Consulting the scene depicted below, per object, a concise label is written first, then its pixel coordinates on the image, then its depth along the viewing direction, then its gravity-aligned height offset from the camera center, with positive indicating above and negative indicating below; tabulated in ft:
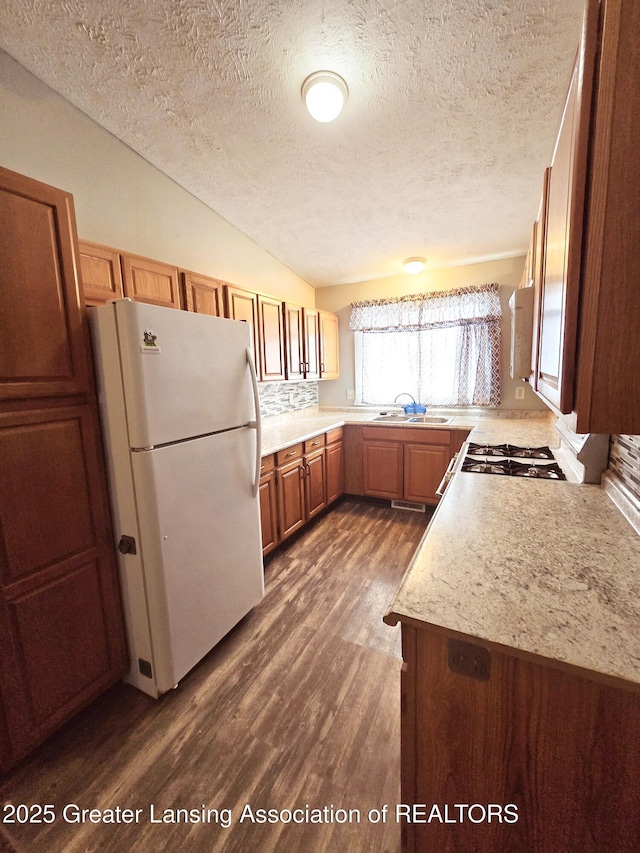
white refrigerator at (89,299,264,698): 4.23 -1.19
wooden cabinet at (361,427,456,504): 10.12 -2.61
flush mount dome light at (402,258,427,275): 10.59 +3.49
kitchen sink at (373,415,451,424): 11.15 -1.41
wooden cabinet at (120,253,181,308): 5.51 +1.78
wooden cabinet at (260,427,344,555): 7.85 -2.77
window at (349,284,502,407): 10.87 +0.99
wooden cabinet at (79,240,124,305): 4.93 +1.69
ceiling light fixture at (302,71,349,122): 4.59 +3.90
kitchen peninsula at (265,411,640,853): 2.03 -2.05
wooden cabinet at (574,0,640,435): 1.86 +0.72
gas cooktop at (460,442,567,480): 5.34 -1.55
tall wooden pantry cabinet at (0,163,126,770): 3.60 -1.11
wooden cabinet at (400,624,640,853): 2.04 -2.49
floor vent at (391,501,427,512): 11.00 -4.22
